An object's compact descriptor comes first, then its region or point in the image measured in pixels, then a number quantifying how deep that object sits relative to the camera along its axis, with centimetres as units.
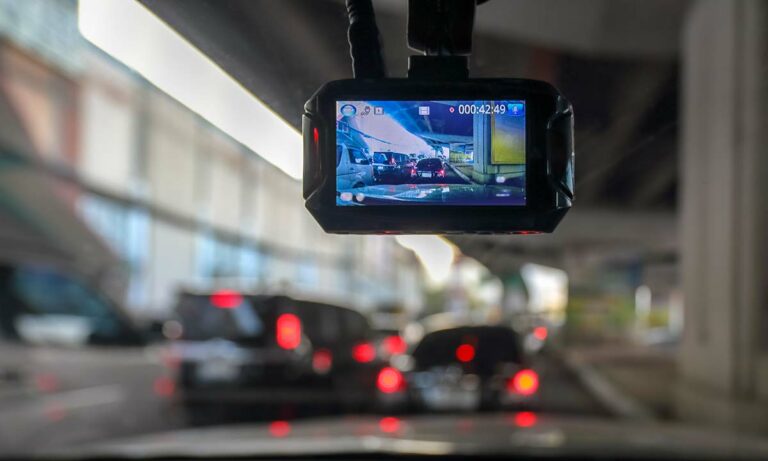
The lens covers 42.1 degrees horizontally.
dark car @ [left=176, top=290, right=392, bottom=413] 1265
